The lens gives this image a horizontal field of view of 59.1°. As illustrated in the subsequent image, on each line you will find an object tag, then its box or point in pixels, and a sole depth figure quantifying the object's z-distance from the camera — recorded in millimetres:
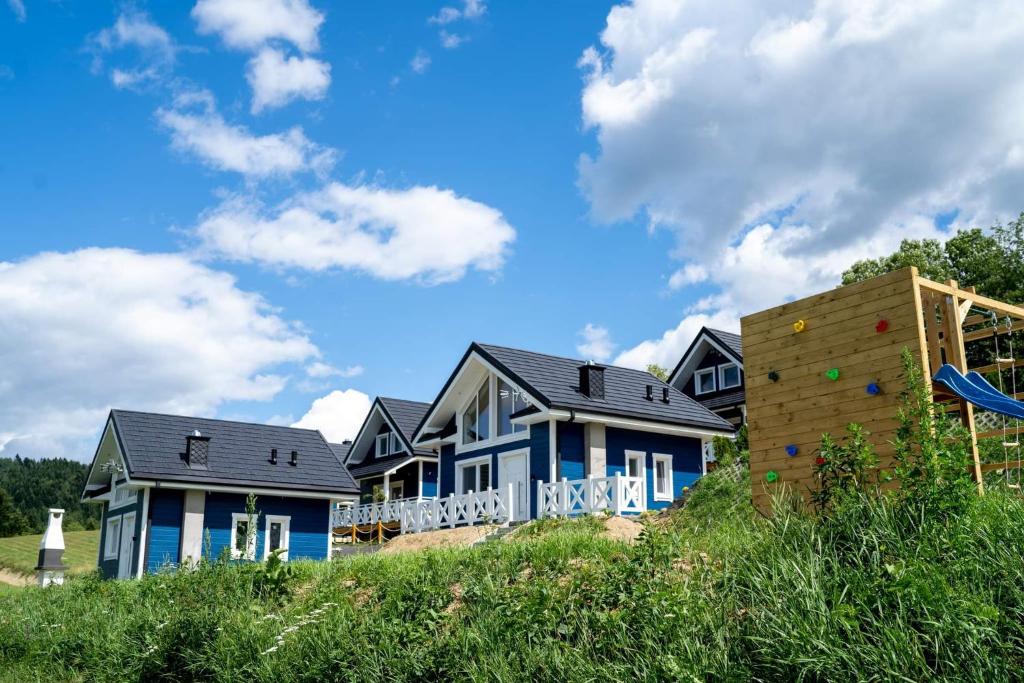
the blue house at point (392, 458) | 36062
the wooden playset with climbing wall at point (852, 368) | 9586
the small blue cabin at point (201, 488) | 26266
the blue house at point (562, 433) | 23109
